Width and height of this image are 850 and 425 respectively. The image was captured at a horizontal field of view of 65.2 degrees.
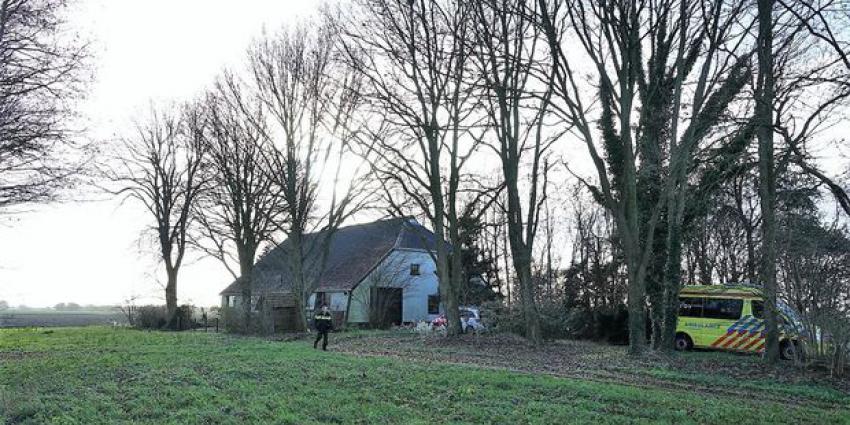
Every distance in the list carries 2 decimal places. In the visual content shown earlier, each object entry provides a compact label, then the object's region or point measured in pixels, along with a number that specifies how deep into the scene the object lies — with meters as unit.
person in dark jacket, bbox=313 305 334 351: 20.42
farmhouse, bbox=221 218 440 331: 37.82
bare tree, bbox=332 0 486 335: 22.00
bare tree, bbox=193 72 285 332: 28.92
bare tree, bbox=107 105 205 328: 40.47
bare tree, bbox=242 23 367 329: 27.14
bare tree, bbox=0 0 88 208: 14.34
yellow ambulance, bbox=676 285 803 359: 23.64
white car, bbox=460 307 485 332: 31.27
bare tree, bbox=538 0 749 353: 16.86
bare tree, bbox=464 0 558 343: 20.02
